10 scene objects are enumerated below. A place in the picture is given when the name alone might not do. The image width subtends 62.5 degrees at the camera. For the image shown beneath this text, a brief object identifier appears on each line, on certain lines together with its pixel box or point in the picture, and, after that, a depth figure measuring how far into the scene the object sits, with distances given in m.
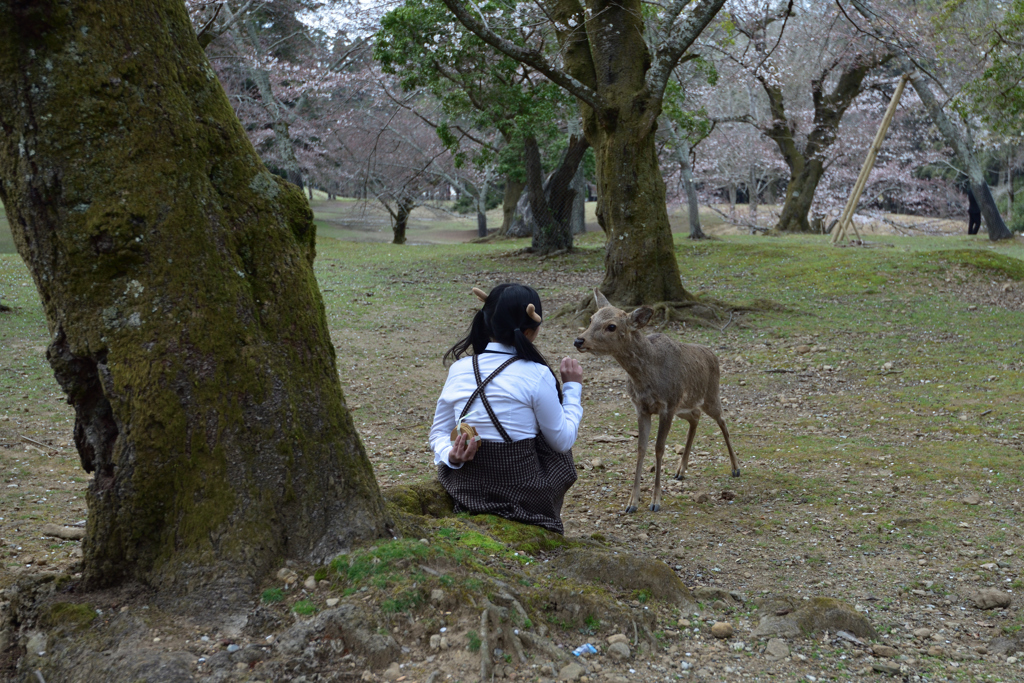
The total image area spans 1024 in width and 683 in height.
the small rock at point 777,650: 3.35
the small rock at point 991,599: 4.16
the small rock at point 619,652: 3.14
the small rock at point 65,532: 4.73
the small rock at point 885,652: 3.42
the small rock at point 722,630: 3.50
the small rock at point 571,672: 2.92
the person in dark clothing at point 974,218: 29.71
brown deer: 6.16
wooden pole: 19.09
